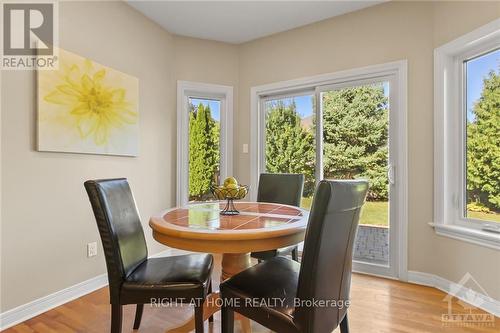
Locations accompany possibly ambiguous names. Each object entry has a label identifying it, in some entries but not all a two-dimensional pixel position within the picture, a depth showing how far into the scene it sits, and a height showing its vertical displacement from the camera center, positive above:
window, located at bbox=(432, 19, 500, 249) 2.08 +0.23
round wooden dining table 1.29 -0.31
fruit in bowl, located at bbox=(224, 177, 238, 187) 1.73 -0.10
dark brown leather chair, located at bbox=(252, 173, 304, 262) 2.55 -0.21
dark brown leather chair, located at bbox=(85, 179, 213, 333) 1.39 -0.57
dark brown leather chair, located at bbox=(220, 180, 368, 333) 1.06 -0.48
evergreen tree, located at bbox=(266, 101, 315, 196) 3.22 +0.26
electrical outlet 2.39 -0.71
